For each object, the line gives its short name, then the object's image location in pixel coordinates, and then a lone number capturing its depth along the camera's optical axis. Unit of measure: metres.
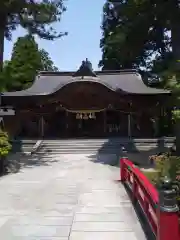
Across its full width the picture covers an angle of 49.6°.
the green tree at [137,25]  9.31
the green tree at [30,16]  9.33
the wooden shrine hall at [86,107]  14.73
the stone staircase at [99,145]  13.13
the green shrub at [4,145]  7.77
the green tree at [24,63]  22.91
